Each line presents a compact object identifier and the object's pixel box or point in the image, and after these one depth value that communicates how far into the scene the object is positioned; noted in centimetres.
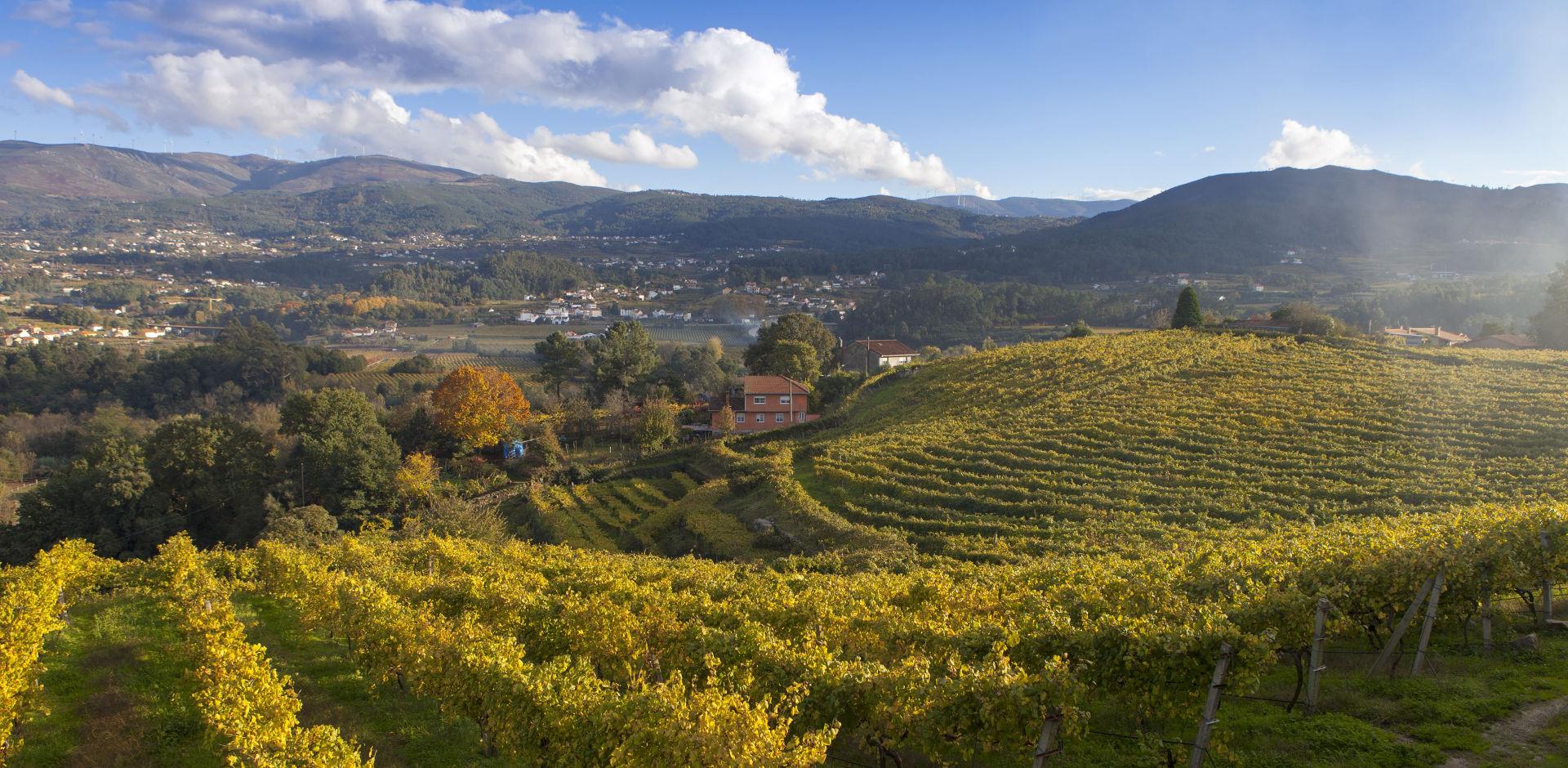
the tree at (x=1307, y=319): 4491
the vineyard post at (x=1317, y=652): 820
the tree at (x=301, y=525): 2830
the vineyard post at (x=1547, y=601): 1000
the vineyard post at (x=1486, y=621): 955
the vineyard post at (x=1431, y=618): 888
